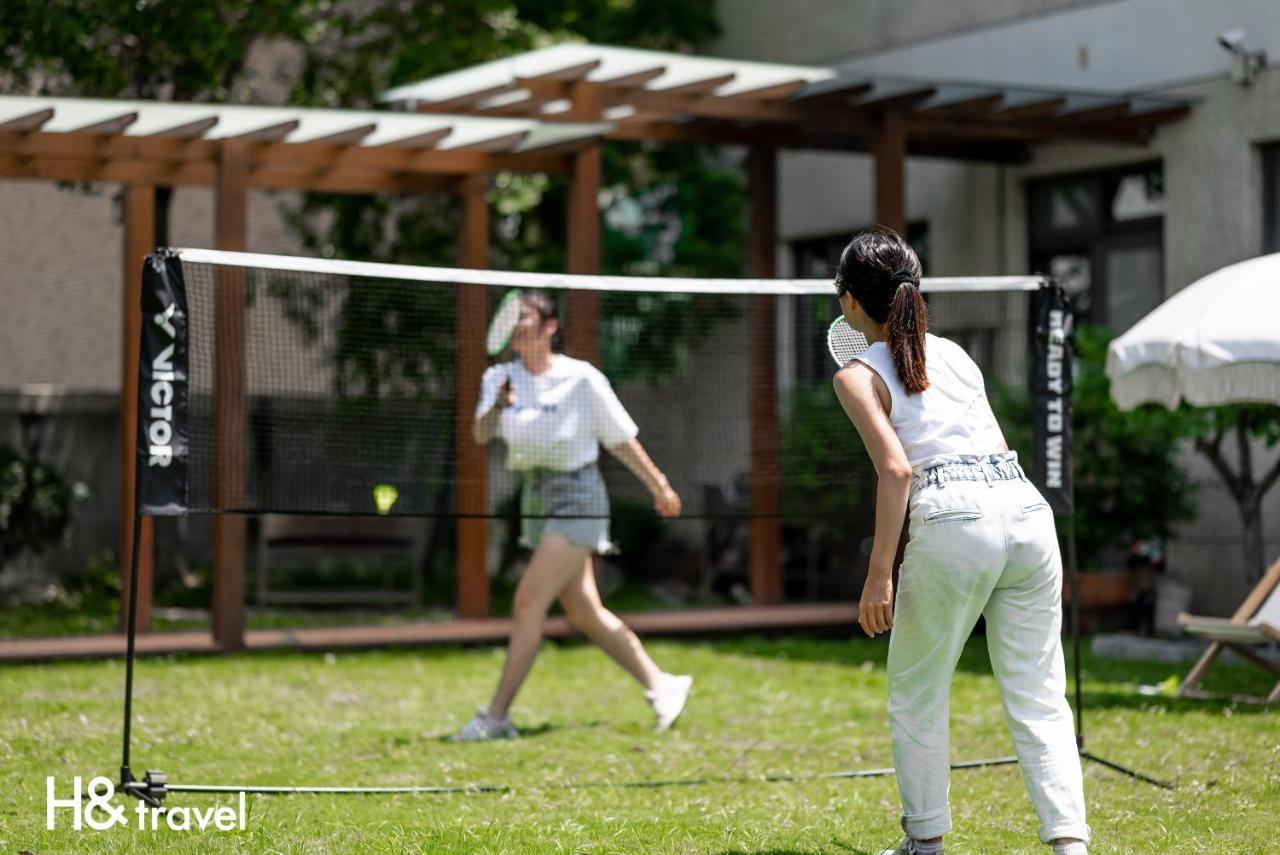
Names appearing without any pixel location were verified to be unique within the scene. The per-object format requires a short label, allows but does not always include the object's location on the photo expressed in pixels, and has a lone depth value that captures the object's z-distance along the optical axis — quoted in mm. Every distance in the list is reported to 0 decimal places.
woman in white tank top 9898
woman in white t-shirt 15609
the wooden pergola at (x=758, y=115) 23516
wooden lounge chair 17234
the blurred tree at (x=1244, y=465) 21531
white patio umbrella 16531
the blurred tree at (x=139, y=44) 25828
